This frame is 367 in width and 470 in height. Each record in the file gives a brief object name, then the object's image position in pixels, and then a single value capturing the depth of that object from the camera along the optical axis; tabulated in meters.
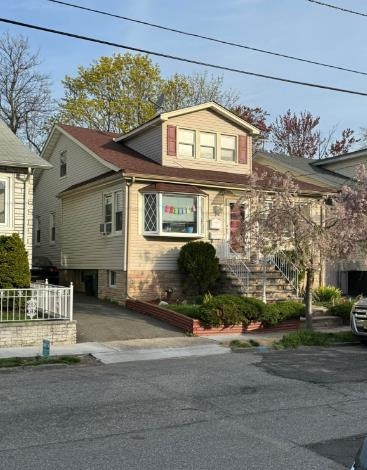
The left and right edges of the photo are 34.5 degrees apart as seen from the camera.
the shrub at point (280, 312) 15.86
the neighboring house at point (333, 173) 24.81
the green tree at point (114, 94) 40.19
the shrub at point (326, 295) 20.25
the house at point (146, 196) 19.38
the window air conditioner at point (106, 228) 20.61
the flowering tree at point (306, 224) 14.53
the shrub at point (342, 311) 17.62
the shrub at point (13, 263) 15.70
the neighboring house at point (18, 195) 17.64
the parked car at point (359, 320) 13.79
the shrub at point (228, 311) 15.16
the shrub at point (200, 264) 19.16
